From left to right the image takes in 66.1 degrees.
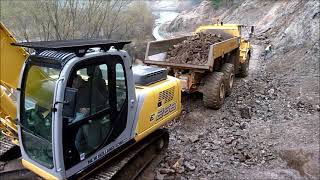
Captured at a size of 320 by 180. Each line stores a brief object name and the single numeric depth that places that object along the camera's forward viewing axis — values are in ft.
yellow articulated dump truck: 19.17
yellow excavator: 9.16
